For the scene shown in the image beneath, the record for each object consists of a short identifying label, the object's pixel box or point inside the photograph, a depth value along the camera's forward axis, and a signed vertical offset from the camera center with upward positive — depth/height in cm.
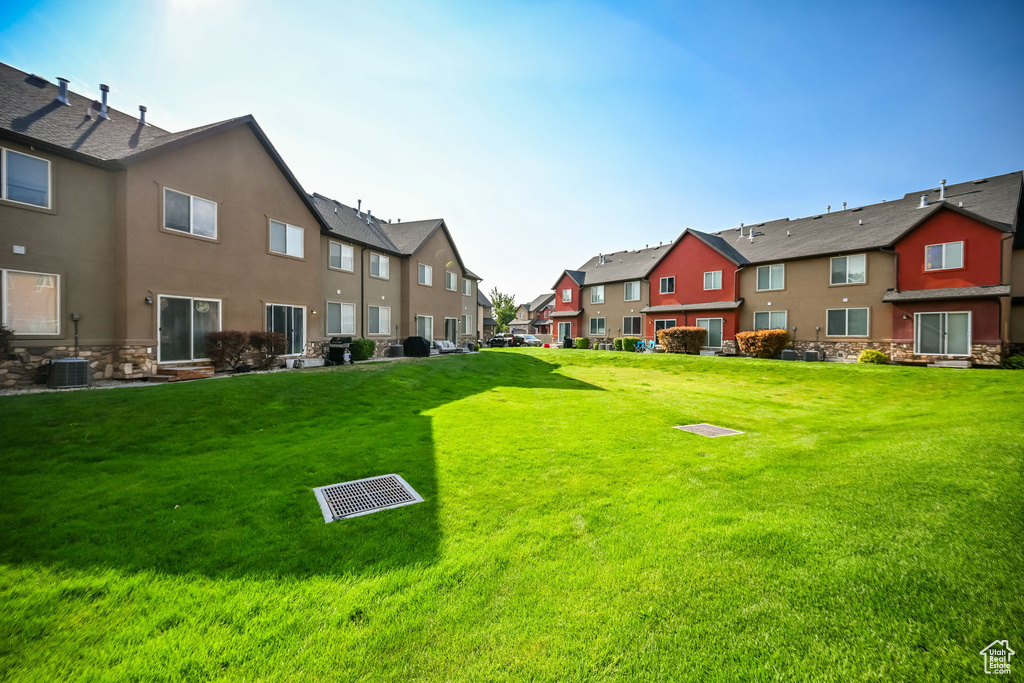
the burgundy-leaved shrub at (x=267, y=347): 1415 -47
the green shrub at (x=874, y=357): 1942 -107
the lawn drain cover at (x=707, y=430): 732 -185
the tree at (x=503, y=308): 5858 +410
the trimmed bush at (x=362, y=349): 1809 -66
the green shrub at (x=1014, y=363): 1685 -115
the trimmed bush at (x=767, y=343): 2295 -42
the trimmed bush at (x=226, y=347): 1309 -44
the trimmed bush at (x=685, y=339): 2614 -23
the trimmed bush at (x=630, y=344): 3106 -67
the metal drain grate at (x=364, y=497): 408 -185
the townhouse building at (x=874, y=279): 1781 +325
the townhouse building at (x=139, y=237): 1013 +310
